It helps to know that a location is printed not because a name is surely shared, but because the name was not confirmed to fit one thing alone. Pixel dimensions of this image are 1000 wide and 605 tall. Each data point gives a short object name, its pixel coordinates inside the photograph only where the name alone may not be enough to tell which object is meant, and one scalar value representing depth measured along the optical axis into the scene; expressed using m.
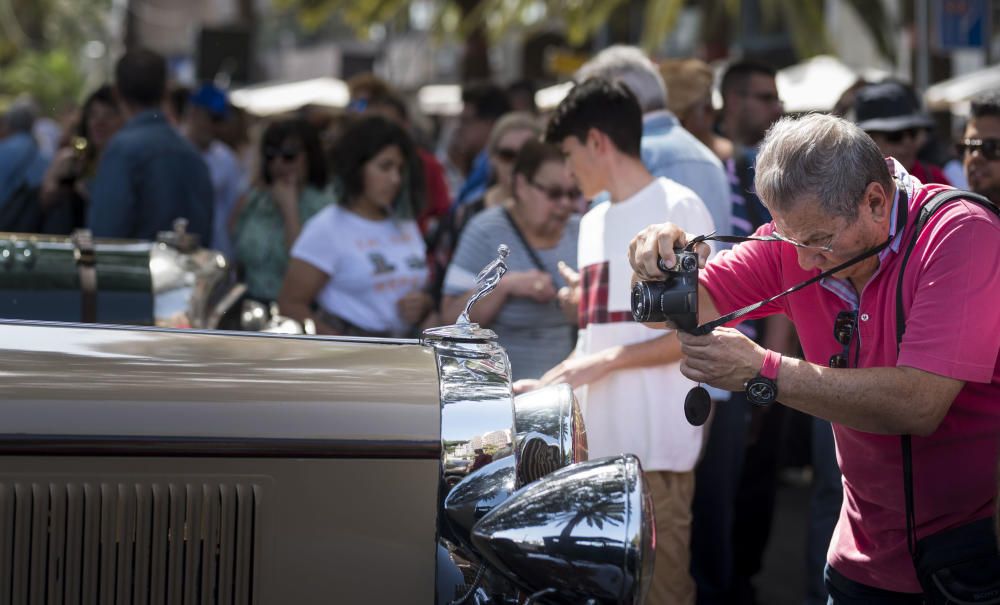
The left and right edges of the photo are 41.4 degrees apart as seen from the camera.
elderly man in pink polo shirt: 2.49
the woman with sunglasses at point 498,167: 6.34
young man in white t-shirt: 3.84
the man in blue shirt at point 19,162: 8.31
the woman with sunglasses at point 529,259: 4.89
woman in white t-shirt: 5.41
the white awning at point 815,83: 11.71
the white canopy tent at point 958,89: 12.34
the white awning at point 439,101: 20.17
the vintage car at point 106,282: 4.30
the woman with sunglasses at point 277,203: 6.88
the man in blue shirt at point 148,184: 6.17
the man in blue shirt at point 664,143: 4.51
